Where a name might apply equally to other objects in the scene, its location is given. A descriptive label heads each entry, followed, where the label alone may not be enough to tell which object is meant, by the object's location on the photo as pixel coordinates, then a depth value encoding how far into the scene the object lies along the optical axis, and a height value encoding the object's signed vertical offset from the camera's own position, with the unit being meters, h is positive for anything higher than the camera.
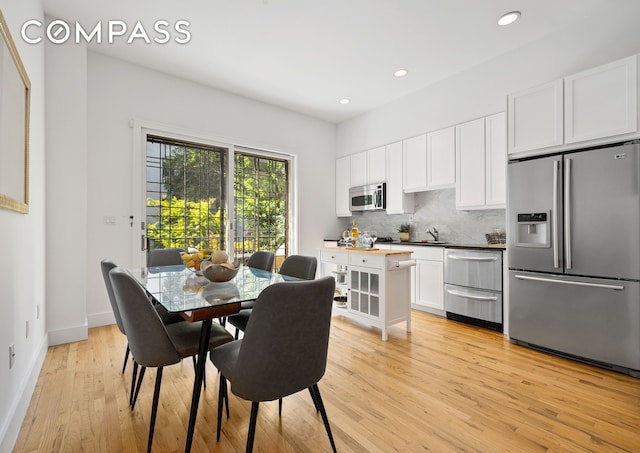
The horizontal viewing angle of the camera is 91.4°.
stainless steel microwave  4.84 +0.47
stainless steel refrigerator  2.34 -0.24
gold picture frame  1.51 +0.56
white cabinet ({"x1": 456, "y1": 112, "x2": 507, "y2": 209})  3.53 +0.75
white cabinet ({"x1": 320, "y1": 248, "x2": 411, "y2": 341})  3.04 -0.62
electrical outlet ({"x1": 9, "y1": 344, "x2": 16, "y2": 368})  1.65 -0.69
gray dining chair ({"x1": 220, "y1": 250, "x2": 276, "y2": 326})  2.83 -0.32
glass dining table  1.44 -0.37
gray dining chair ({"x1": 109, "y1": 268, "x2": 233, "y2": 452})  1.41 -0.50
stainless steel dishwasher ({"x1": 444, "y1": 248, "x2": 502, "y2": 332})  3.28 -0.67
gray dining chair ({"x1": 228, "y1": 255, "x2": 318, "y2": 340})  2.31 -0.35
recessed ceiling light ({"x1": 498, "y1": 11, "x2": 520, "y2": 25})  2.84 +1.94
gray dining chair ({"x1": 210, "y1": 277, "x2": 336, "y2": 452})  1.19 -0.46
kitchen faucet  4.43 -0.11
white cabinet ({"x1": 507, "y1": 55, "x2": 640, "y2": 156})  2.40 +0.98
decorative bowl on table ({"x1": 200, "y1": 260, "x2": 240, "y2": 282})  1.95 -0.29
